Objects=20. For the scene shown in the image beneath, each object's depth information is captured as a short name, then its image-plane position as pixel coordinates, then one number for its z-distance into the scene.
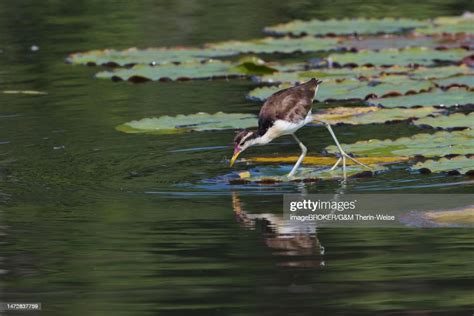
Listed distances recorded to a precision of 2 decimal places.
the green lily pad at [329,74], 13.16
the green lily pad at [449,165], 8.90
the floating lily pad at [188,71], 13.89
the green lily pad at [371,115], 10.92
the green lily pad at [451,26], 15.84
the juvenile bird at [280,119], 9.68
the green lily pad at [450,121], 10.28
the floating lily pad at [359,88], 12.00
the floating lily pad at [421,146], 9.49
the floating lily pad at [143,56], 14.89
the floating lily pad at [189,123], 11.11
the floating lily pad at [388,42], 15.03
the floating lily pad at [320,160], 9.52
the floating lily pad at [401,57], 13.80
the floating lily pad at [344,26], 16.55
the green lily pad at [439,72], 12.65
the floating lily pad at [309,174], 9.11
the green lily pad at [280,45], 15.26
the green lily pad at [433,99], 11.34
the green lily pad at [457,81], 12.02
